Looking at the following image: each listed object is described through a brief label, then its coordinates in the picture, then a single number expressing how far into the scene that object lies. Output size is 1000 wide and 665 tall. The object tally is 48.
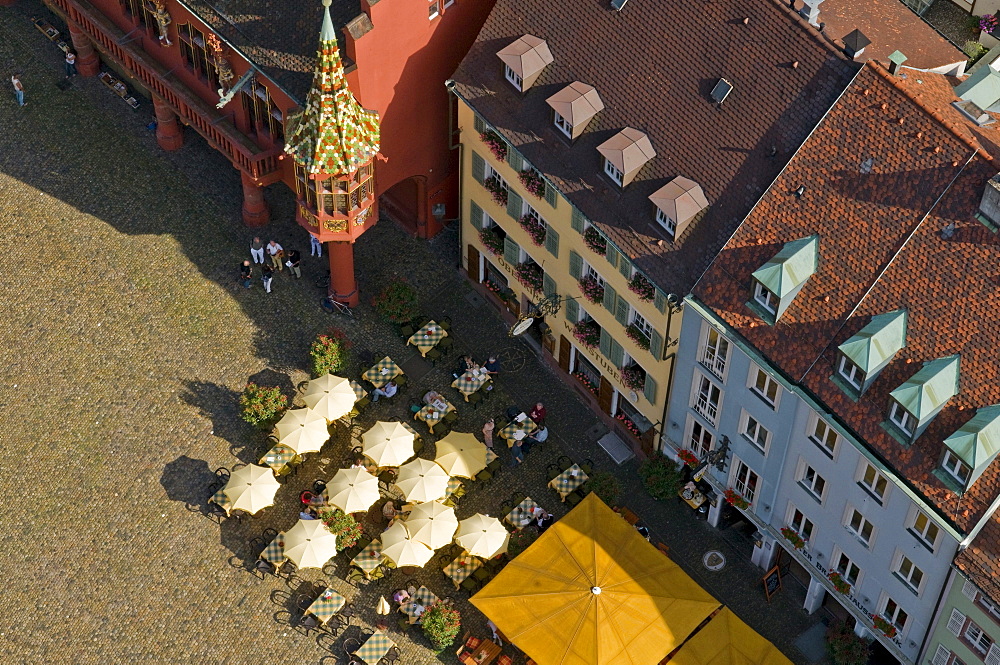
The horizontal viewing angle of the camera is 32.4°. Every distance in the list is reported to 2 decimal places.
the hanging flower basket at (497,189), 75.62
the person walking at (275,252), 80.81
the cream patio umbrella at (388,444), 74.25
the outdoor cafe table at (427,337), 78.75
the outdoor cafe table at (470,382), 77.69
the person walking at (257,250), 80.62
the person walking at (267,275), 80.31
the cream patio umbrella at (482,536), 71.69
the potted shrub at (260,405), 75.06
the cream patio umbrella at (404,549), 71.12
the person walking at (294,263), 80.94
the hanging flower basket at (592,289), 72.44
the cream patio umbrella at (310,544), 70.94
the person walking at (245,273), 80.31
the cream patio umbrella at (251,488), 72.19
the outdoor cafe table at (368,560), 71.94
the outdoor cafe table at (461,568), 72.31
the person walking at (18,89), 86.06
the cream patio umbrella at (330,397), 75.19
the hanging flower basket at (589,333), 74.44
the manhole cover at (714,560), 73.31
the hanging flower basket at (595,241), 70.38
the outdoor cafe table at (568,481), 74.81
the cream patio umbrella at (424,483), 73.31
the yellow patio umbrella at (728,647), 67.88
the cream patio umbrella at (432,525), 71.69
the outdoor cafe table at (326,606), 70.50
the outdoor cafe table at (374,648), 69.62
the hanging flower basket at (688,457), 72.94
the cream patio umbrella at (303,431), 74.12
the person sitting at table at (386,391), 77.62
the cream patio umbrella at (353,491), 72.62
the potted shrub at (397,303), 78.81
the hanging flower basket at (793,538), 69.75
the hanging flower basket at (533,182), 72.06
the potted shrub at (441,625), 69.75
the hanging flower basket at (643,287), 68.62
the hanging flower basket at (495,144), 73.38
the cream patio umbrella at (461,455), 74.31
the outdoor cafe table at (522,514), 73.88
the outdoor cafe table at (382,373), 77.75
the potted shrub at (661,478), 73.00
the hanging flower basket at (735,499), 71.50
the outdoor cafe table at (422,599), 71.19
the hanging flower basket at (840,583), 68.50
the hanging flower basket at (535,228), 74.19
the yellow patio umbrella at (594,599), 67.75
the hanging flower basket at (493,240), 77.94
